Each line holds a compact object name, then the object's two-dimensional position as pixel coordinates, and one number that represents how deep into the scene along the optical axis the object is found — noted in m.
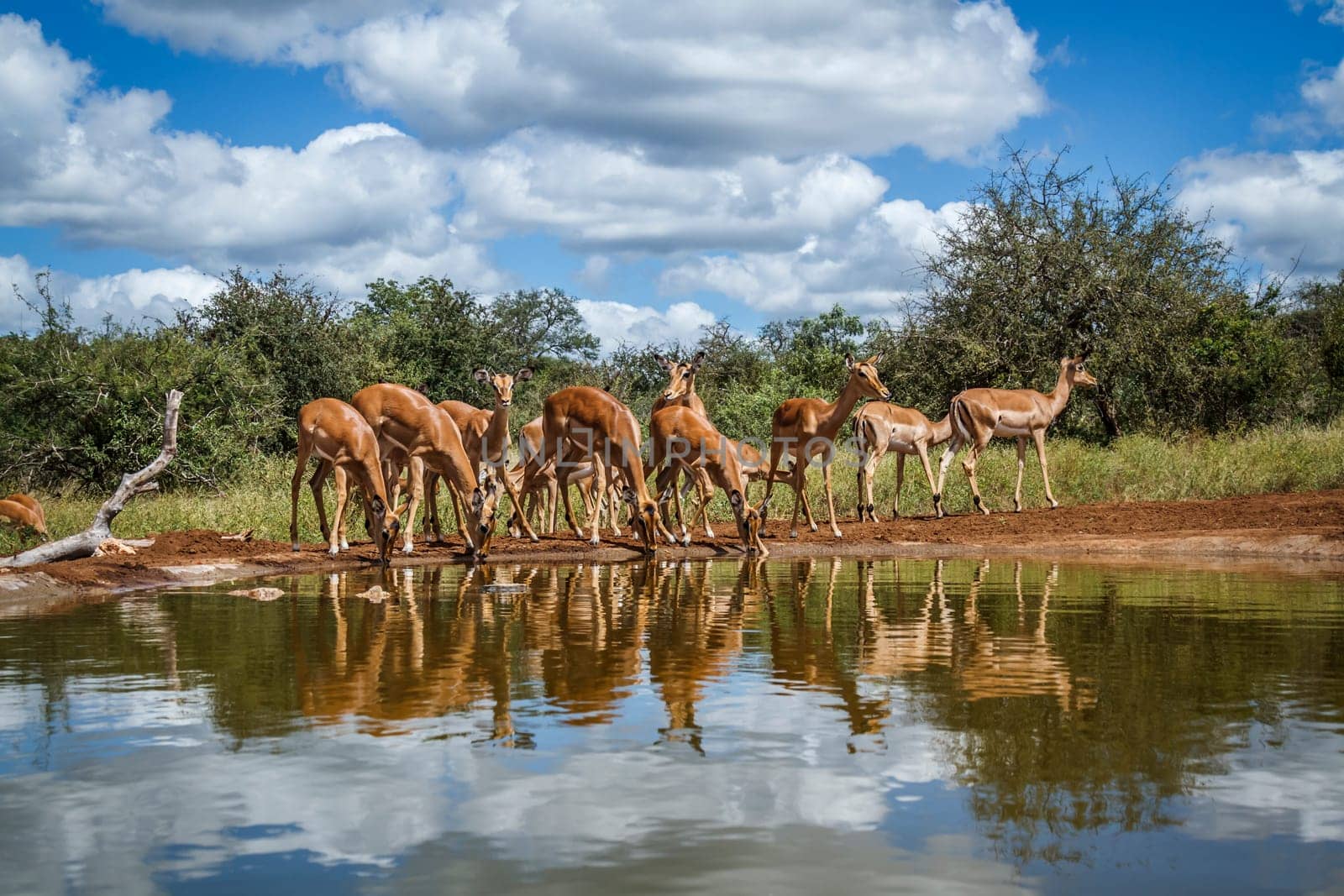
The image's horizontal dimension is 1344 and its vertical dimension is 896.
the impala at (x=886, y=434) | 20.30
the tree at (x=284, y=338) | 28.39
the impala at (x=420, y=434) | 15.41
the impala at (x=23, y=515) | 15.80
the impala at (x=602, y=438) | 15.55
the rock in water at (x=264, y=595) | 11.13
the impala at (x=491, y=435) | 16.53
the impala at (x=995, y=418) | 21.47
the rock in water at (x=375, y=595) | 10.85
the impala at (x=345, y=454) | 14.28
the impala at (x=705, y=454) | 16.00
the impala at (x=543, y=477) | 17.94
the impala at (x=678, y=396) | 17.41
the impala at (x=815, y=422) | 18.28
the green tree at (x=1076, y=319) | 27.86
